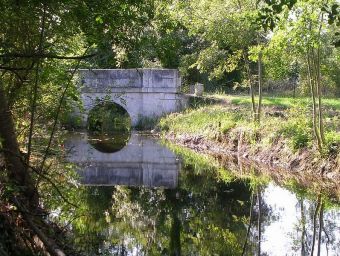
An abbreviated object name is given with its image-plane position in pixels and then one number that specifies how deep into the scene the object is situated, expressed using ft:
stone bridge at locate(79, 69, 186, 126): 97.50
